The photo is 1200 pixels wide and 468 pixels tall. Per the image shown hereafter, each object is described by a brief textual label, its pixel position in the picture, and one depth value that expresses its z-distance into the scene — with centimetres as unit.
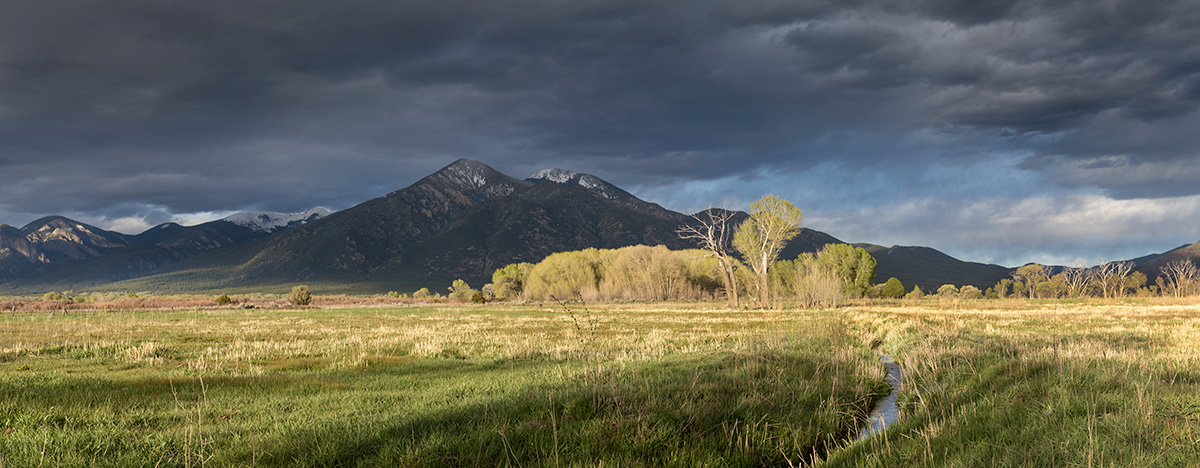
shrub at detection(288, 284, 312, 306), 7175
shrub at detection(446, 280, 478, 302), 9682
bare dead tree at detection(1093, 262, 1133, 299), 9242
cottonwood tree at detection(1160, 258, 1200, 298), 7681
